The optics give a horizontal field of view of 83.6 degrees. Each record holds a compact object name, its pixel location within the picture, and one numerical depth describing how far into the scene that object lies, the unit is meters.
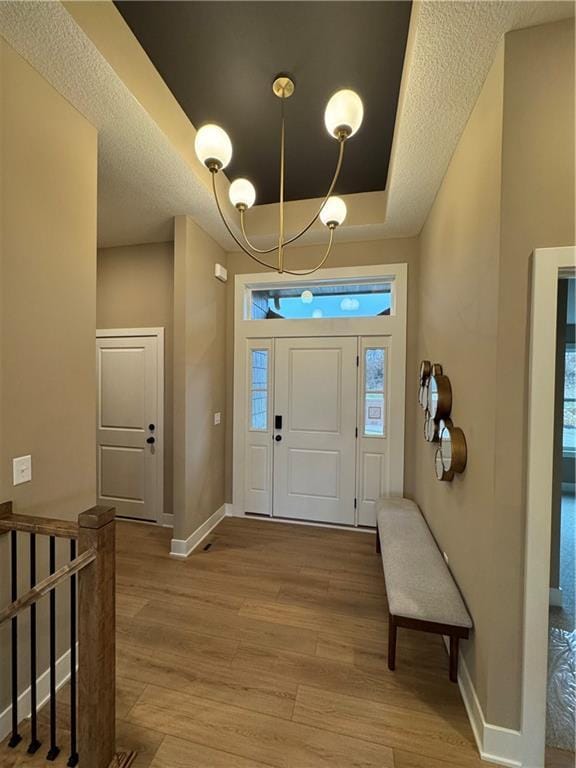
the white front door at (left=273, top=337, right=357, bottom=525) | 3.34
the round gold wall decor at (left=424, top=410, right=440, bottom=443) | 2.19
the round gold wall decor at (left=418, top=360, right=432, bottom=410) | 2.51
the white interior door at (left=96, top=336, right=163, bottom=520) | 3.39
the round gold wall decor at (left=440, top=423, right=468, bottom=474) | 1.70
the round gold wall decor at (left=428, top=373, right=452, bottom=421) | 1.98
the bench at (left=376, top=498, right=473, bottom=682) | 1.58
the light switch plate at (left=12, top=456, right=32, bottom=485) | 1.45
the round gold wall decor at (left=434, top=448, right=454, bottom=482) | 1.86
